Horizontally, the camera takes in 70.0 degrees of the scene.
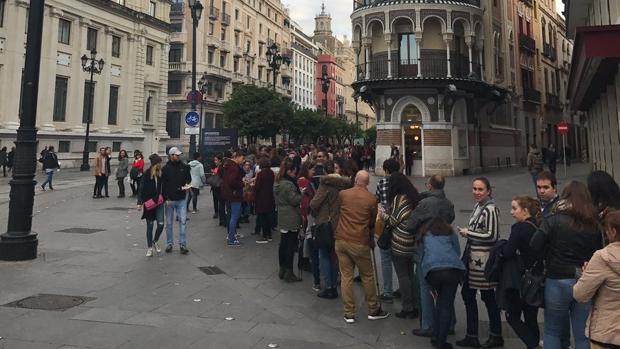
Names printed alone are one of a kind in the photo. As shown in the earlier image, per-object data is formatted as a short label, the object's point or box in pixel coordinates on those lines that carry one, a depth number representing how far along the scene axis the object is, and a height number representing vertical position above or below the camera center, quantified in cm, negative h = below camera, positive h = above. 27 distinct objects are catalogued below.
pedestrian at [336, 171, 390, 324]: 540 -45
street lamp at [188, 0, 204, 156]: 1852 +648
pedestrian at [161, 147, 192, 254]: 869 +27
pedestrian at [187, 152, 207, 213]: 1356 +85
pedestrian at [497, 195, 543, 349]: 394 -47
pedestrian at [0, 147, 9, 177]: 2666 +273
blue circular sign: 1745 +340
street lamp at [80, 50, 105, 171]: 3275 +522
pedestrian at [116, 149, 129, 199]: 1739 +134
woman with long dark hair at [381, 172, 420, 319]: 534 -36
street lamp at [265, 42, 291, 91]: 2474 +855
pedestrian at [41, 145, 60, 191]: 1875 +167
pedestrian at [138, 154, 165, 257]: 855 +5
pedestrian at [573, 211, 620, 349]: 298 -56
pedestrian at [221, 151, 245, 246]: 946 +28
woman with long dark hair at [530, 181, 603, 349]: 351 -36
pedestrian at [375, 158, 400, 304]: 598 -71
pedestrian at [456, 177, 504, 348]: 443 -54
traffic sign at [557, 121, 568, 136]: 2584 +463
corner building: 2575 +787
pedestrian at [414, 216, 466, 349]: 448 -64
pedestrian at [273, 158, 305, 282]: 707 -30
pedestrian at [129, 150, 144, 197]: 1655 +135
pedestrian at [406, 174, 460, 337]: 478 -19
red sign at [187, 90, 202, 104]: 1850 +453
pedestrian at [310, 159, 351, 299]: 606 -6
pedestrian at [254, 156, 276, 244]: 891 +35
